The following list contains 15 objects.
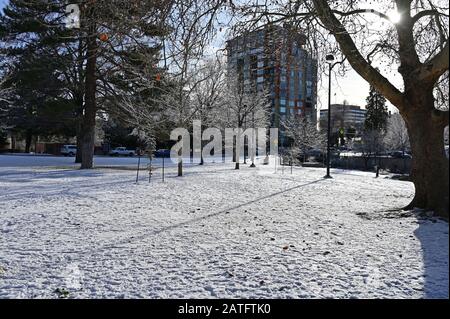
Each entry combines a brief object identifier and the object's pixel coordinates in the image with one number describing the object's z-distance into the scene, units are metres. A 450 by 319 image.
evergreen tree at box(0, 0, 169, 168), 19.81
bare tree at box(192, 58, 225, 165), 29.55
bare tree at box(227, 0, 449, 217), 7.93
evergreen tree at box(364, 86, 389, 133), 50.88
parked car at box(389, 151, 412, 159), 46.90
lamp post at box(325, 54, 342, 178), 12.48
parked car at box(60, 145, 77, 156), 50.44
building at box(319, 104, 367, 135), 77.06
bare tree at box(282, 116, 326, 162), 37.16
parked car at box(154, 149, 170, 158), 50.54
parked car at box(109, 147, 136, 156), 56.03
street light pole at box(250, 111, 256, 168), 35.14
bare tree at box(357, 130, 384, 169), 42.94
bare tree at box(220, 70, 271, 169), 31.95
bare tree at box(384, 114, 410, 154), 51.38
